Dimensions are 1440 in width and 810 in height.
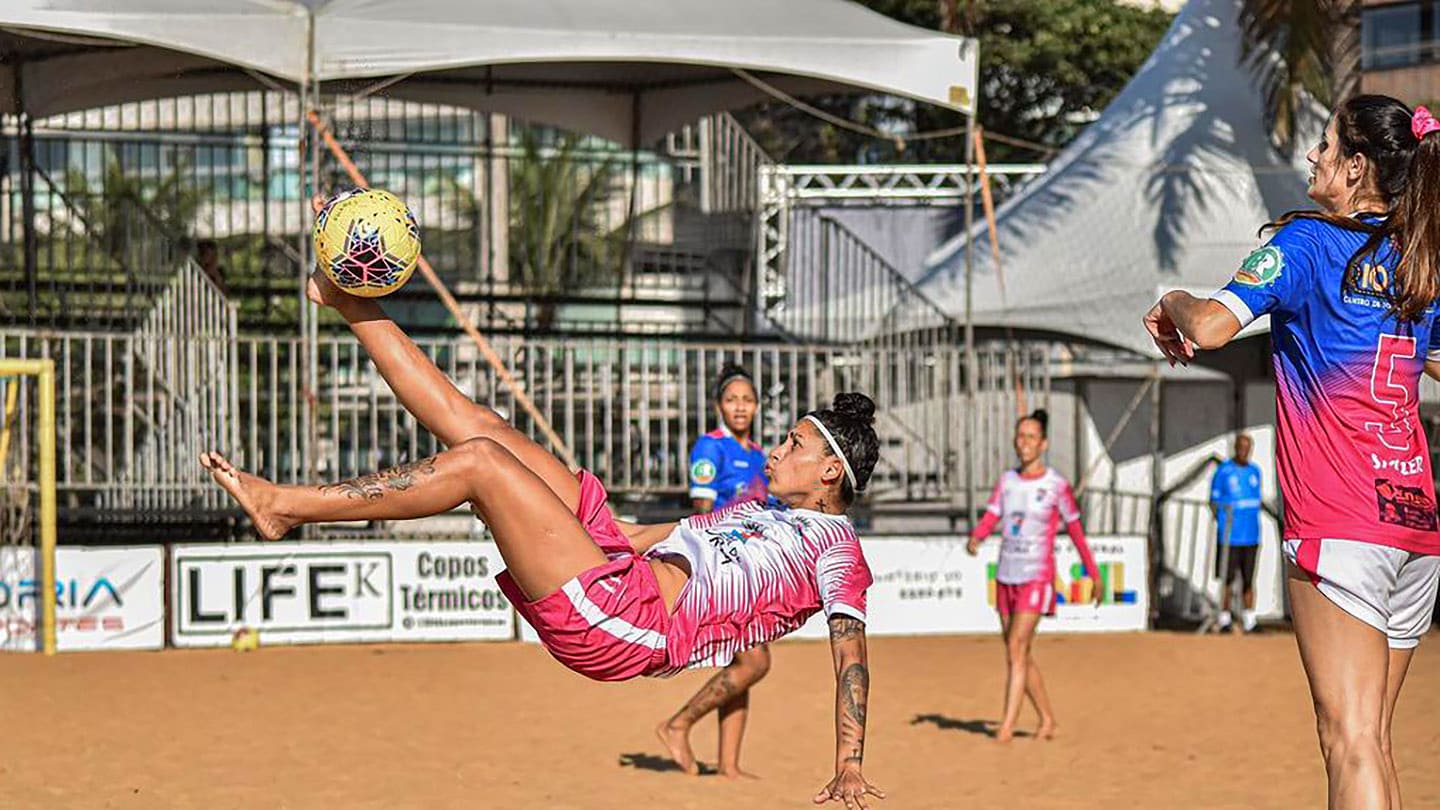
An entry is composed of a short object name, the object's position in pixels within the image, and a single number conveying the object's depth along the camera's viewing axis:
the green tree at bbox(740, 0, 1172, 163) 36.00
